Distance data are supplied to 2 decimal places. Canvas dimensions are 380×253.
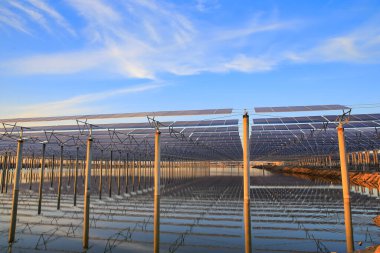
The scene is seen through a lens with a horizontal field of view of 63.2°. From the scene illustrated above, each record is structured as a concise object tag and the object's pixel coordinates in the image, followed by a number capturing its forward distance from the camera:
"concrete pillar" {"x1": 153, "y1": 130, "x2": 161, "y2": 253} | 9.34
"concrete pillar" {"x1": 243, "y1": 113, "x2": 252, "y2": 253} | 8.77
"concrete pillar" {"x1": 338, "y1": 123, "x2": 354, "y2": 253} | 9.25
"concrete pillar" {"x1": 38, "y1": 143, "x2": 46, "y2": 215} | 16.57
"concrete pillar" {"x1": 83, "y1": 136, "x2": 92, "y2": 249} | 10.34
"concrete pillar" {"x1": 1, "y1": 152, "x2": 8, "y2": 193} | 27.02
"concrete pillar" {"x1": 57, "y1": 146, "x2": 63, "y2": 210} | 18.21
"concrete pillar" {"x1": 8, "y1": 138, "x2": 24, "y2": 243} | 10.99
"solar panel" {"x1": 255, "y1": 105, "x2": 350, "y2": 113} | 12.46
